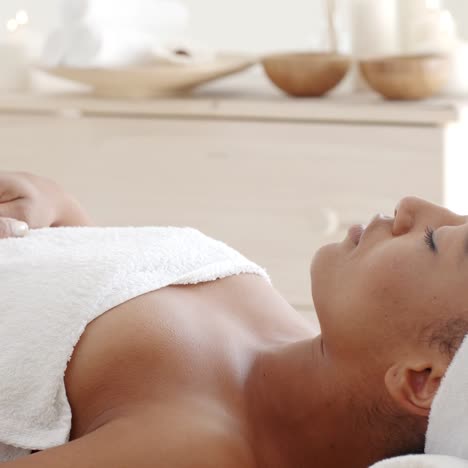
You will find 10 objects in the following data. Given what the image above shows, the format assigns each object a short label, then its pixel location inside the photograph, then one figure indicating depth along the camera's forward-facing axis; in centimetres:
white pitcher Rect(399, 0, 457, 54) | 374
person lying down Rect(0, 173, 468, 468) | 166
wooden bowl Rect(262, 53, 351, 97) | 356
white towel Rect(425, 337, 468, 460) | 154
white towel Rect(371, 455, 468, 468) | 144
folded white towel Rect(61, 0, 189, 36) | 360
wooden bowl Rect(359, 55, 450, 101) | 347
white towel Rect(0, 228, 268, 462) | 172
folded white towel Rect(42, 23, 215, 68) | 359
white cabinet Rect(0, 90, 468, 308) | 348
